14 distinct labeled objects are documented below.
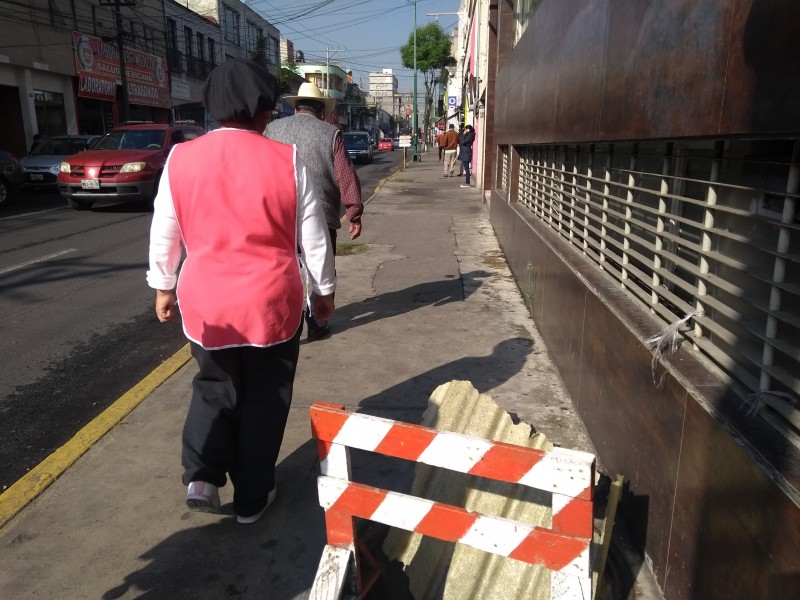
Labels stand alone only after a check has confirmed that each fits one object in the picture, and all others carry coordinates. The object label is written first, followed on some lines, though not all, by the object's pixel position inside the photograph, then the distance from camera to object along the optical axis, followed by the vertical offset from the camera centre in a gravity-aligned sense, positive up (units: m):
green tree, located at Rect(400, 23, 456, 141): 66.62 +9.57
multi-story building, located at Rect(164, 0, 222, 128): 36.66 +5.43
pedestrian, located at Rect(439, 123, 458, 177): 22.83 -0.01
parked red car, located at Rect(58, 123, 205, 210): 13.72 -0.55
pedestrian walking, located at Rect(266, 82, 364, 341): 4.95 -0.02
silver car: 17.86 -0.27
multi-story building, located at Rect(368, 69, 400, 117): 165.00 +14.87
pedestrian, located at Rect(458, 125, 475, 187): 19.84 -0.04
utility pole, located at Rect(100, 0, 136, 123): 27.31 +4.17
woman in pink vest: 2.63 -0.50
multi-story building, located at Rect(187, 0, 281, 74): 44.78 +8.74
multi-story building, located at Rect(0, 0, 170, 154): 24.19 +3.22
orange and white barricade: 1.99 -1.15
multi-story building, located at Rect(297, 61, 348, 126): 80.75 +8.83
